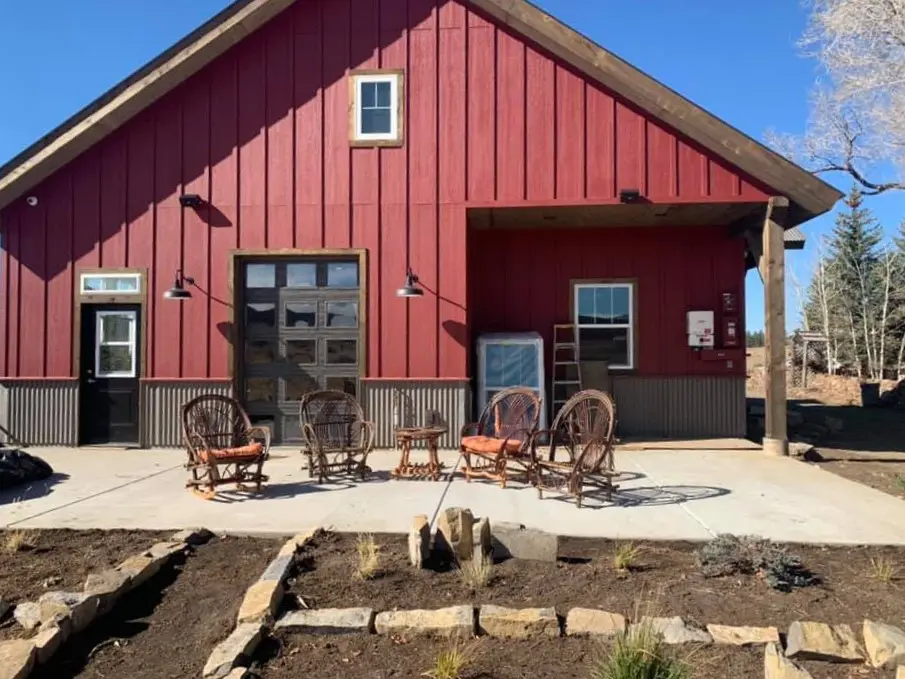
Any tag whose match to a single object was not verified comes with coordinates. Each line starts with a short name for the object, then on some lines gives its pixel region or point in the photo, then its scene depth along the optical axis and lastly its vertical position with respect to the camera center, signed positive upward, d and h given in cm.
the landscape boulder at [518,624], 316 -130
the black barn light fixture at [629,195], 891 +214
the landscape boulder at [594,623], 316 -130
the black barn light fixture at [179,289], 906 +90
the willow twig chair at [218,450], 631 -95
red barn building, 916 +217
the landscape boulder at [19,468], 669 -119
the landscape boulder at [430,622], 316 -131
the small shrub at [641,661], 258 -122
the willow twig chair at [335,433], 697 -92
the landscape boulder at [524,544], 417 -121
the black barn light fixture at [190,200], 929 +218
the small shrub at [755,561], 378 -124
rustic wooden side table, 707 -109
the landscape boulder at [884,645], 283 -127
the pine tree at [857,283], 2534 +280
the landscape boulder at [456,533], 406 -112
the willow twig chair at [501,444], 665 -94
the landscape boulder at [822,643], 290 -130
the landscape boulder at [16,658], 275 -131
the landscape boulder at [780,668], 253 -123
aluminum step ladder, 1048 -17
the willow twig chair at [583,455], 590 -99
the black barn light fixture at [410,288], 891 +90
